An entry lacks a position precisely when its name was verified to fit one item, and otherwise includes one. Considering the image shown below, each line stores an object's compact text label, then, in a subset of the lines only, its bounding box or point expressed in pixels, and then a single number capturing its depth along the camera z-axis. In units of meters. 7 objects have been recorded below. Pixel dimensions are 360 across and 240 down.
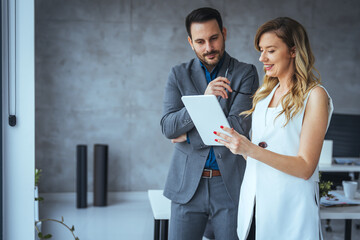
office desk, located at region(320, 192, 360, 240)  2.57
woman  1.58
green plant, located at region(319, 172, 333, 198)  2.67
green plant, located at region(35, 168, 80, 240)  2.53
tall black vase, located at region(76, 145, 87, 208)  5.35
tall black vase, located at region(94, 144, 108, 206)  5.42
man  1.96
